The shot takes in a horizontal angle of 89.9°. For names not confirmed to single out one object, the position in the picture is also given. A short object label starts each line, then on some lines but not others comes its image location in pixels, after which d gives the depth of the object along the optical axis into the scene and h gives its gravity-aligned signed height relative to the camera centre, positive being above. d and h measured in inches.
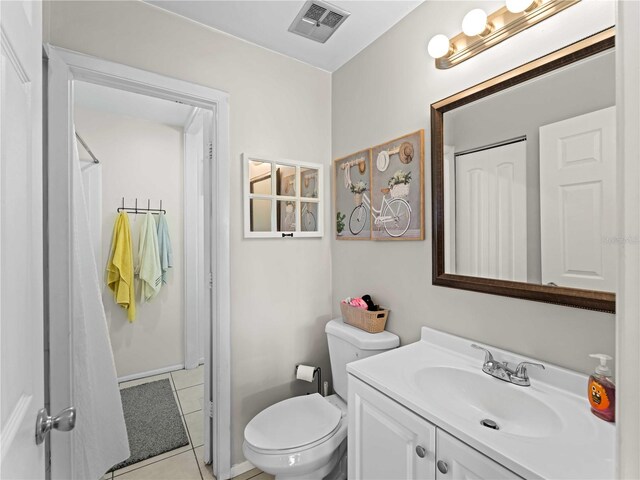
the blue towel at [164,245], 116.3 -2.3
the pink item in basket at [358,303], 68.4 -14.1
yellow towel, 107.2 -9.5
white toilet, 52.4 -34.6
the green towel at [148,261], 111.7 -7.7
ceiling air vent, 60.1 +43.3
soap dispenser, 34.6 -16.9
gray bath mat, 77.2 -50.2
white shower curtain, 57.1 -25.7
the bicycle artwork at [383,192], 60.1 +9.8
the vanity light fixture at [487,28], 42.4 +30.5
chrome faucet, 42.9 -18.5
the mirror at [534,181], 38.0 +7.9
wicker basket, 65.1 -16.8
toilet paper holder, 75.7 -33.3
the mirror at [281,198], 71.6 +9.4
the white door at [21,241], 19.5 -0.1
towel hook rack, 112.6 +10.6
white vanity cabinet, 33.2 -25.0
